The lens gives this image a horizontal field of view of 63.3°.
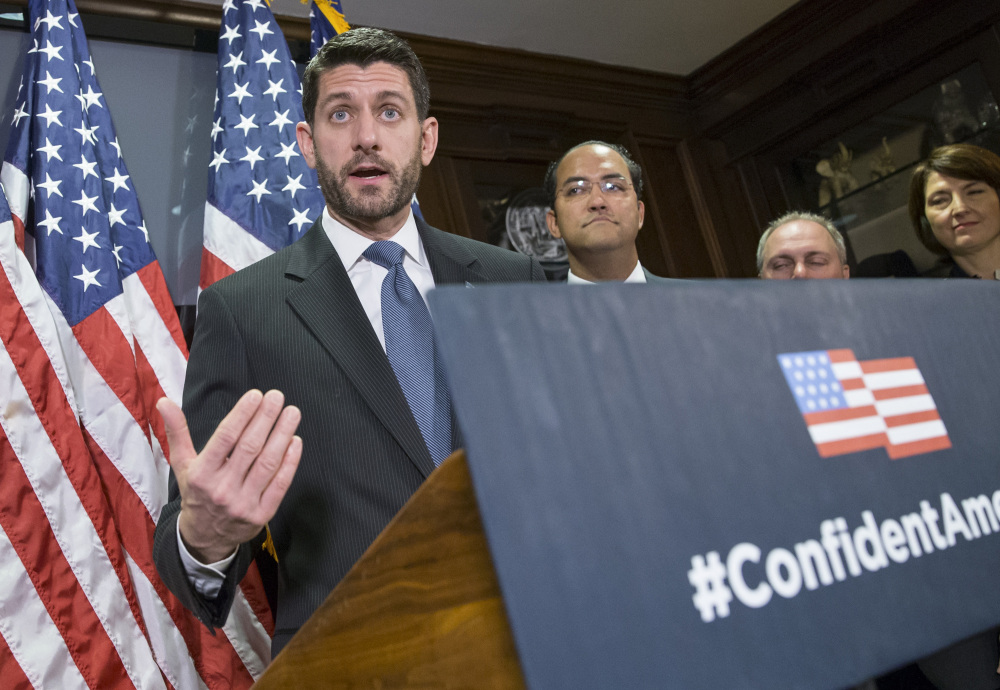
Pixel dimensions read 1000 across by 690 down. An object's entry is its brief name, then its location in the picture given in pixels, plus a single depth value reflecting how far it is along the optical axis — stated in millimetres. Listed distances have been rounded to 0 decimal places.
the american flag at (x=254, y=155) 2488
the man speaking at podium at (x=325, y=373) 711
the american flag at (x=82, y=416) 1908
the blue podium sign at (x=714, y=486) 431
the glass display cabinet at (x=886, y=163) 3627
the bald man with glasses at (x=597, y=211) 2273
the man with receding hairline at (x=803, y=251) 2346
